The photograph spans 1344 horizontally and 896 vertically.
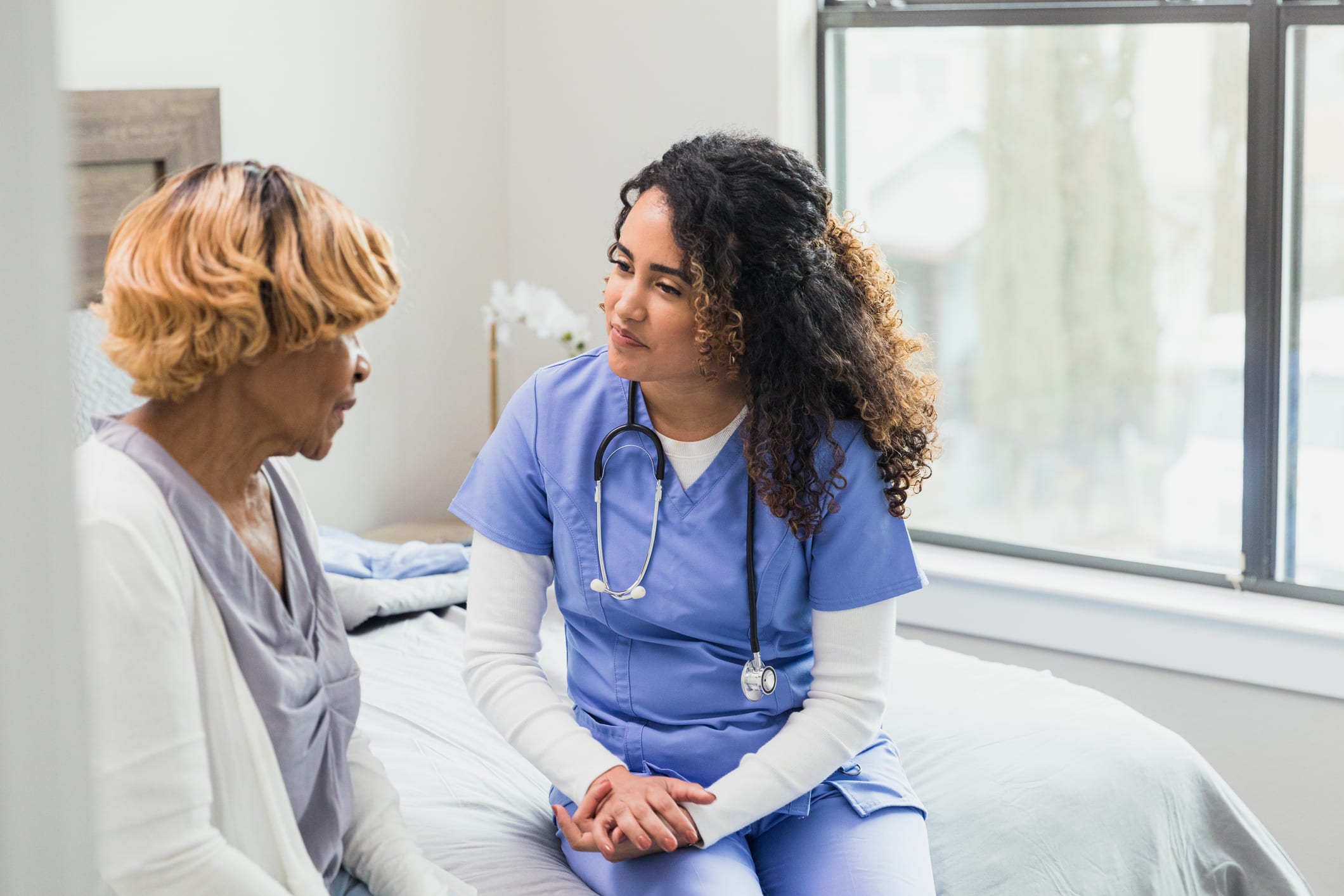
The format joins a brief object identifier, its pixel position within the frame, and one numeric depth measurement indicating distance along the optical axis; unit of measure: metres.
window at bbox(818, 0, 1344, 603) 2.32
